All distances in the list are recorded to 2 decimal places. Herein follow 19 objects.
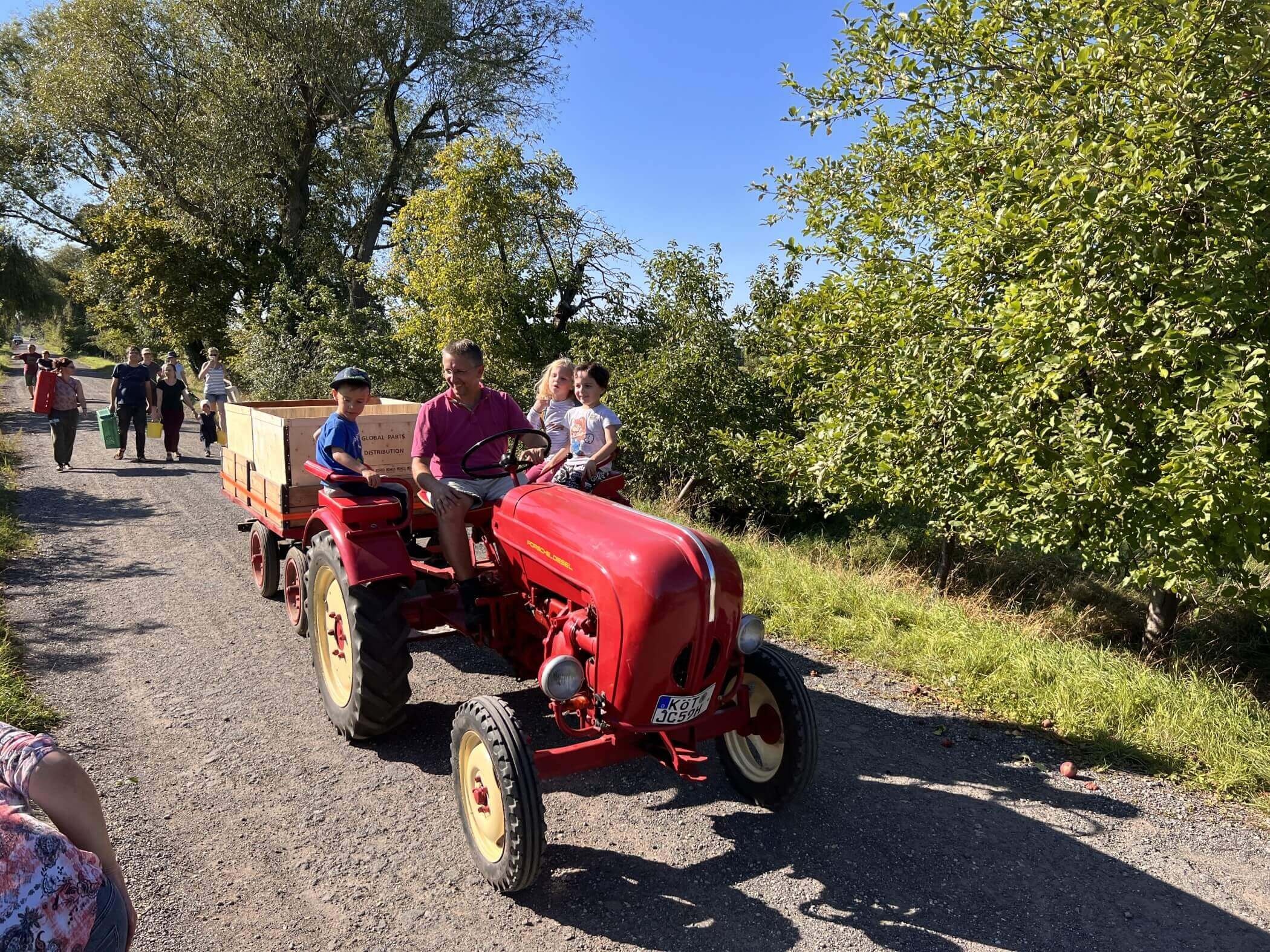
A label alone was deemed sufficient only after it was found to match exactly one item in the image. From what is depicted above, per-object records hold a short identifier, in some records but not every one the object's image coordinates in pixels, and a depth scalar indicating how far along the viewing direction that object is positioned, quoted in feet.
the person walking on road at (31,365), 54.24
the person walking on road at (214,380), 39.63
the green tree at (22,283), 89.97
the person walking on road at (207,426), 40.42
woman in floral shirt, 4.53
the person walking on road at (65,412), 32.68
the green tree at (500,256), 37.35
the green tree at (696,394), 33.73
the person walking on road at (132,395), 35.88
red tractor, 8.84
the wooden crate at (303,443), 16.38
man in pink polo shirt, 12.41
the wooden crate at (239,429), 18.84
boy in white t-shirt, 16.88
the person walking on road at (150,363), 37.53
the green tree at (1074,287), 13.21
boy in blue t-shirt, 13.85
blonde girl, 17.83
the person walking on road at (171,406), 37.45
